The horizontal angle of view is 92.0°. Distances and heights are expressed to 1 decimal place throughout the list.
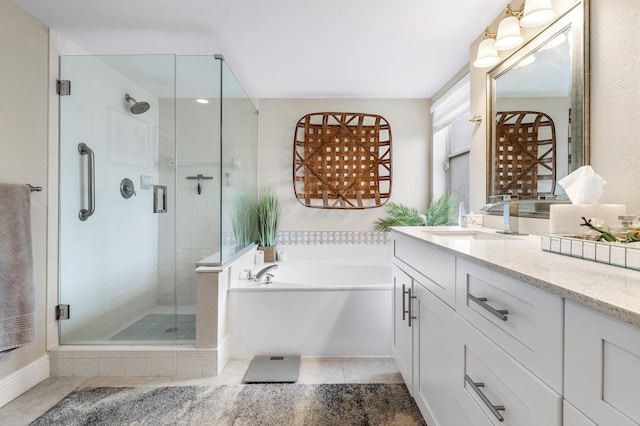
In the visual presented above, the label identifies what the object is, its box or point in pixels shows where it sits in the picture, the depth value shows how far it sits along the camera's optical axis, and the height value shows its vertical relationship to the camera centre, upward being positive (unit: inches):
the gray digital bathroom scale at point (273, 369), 71.7 -38.6
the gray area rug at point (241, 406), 58.7 -39.5
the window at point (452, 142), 102.3 +26.7
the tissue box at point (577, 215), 40.9 -0.2
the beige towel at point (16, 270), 59.8 -11.9
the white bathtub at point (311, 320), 82.7 -29.0
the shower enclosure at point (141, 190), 79.3 +5.8
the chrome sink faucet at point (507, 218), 62.3 -1.0
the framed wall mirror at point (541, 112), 48.6 +18.9
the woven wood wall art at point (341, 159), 122.6 +21.3
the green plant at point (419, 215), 109.4 -0.9
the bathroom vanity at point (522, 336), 19.4 -10.7
